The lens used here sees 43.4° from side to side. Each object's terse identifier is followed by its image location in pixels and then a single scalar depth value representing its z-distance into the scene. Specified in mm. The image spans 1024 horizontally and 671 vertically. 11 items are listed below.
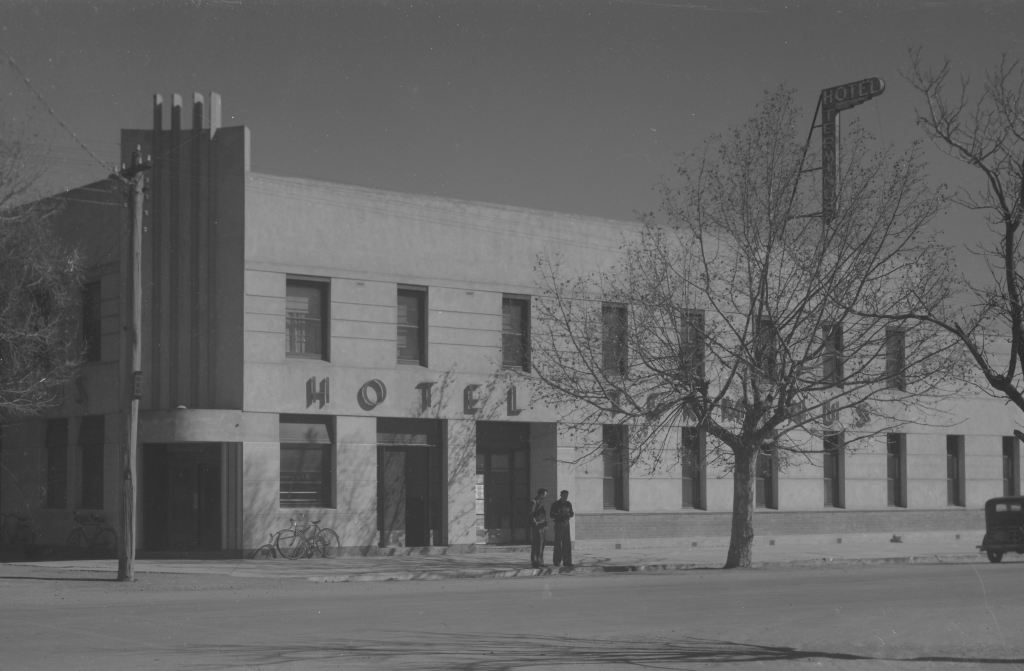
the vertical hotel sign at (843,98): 34938
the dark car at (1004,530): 30672
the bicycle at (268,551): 26891
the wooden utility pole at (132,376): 22250
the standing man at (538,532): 26281
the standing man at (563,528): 26219
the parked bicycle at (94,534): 28531
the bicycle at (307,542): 27297
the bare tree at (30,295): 26703
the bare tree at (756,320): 25500
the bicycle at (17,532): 31047
